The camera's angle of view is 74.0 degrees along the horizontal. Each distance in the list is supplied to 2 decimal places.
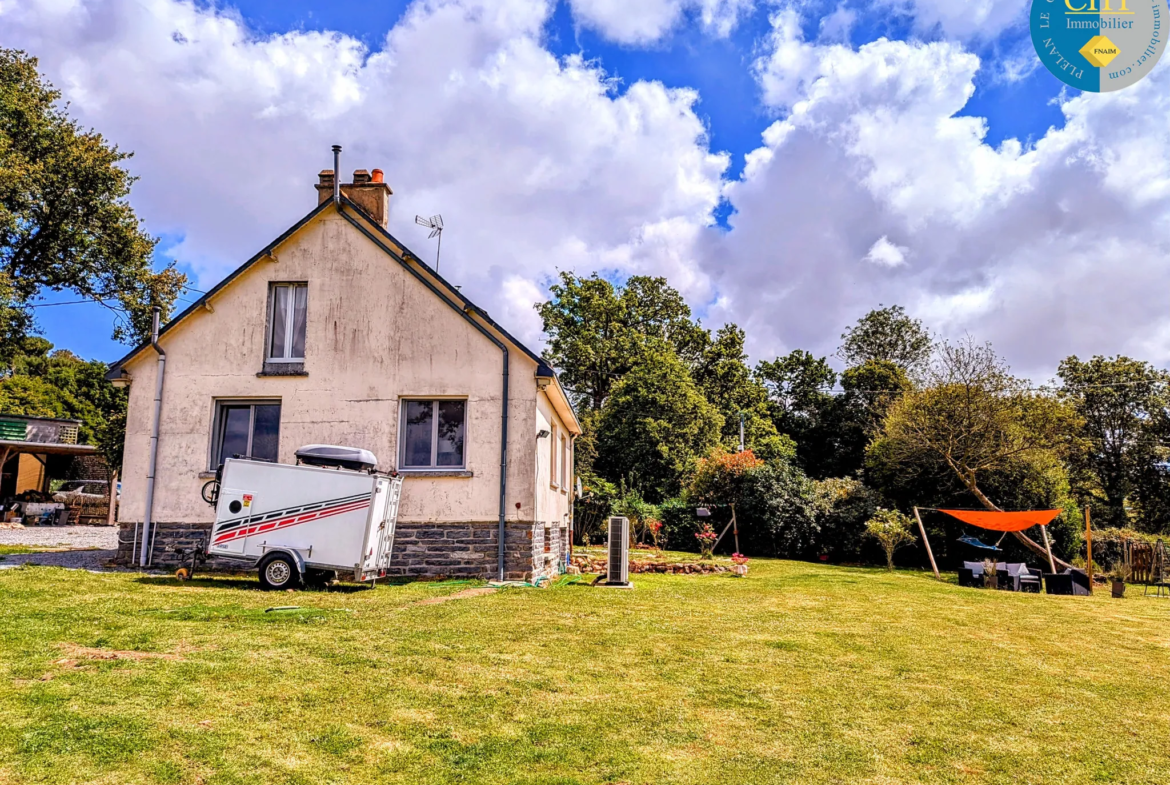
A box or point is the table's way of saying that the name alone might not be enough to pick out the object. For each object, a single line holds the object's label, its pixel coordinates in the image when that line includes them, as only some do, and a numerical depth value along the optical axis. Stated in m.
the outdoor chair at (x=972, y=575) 18.50
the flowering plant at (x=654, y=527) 27.20
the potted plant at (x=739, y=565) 18.05
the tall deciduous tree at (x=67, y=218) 27.36
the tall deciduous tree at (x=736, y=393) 40.09
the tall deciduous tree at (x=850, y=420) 43.25
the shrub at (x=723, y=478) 27.45
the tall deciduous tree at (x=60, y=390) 43.62
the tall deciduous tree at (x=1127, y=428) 39.50
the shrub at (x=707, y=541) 22.89
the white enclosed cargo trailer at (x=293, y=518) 11.73
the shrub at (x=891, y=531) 21.83
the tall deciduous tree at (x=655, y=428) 34.16
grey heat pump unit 14.13
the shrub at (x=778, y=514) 26.09
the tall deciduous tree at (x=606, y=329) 42.22
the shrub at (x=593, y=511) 28.48
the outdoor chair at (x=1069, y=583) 17.38
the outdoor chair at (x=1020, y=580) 17.98
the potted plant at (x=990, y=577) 18.19
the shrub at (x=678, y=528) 27.70
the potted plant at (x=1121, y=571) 22.12
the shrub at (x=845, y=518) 25.69
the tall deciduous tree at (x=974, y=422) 24.11
